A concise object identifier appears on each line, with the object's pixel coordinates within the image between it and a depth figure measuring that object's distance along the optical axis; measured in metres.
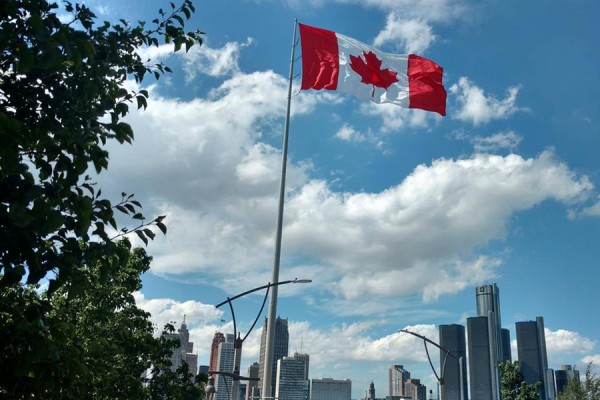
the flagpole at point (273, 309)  18.88
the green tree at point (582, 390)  39.53
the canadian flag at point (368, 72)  24.09
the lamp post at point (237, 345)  18.12
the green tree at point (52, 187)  4.91
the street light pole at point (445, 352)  32.53
